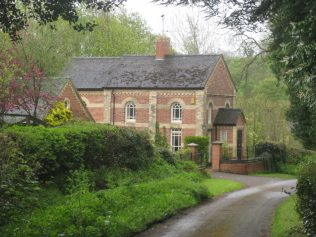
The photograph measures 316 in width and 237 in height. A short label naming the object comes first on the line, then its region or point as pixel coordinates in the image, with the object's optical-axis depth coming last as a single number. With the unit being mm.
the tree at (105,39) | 53688
